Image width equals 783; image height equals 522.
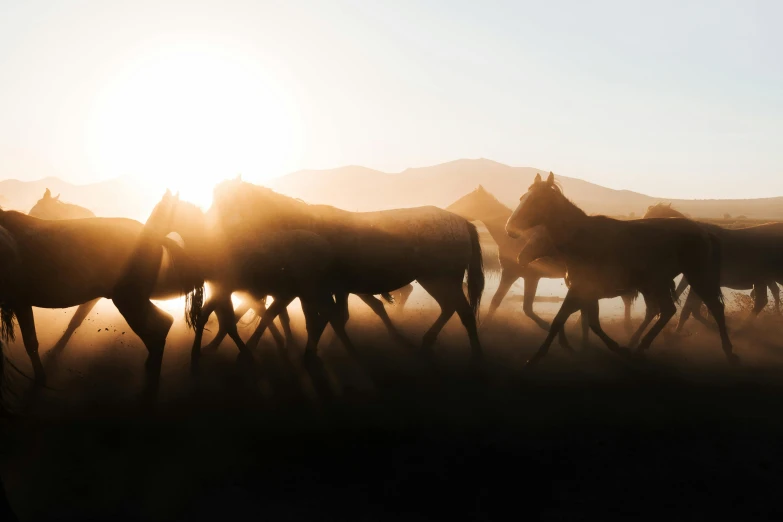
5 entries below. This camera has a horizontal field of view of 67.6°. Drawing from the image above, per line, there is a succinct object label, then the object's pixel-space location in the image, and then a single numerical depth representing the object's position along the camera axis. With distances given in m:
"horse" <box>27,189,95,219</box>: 11.07
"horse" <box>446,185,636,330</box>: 10.69
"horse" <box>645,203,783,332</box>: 10.53
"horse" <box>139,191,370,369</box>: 7.38
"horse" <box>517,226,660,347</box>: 8.75
